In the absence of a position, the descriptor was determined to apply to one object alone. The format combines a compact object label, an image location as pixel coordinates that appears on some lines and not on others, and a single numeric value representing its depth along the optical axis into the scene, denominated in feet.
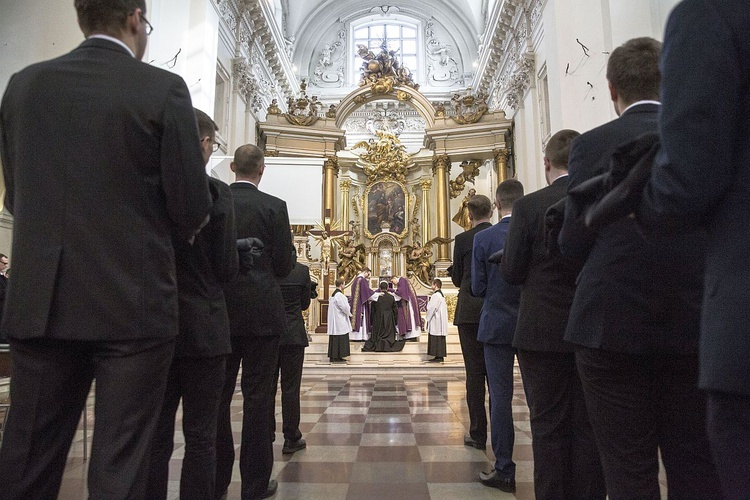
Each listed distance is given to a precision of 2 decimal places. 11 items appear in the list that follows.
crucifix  47.96
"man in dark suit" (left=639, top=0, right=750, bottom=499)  2.99
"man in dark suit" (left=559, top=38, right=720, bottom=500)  4.77
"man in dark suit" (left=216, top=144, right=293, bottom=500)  8.27
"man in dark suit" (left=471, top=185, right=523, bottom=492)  9.20
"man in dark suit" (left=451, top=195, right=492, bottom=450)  12.00
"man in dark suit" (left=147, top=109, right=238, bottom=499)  6.35
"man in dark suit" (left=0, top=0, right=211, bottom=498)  4.45
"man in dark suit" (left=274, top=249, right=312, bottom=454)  11.91
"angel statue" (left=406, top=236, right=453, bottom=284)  55.93
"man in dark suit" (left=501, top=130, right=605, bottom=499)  7.07
